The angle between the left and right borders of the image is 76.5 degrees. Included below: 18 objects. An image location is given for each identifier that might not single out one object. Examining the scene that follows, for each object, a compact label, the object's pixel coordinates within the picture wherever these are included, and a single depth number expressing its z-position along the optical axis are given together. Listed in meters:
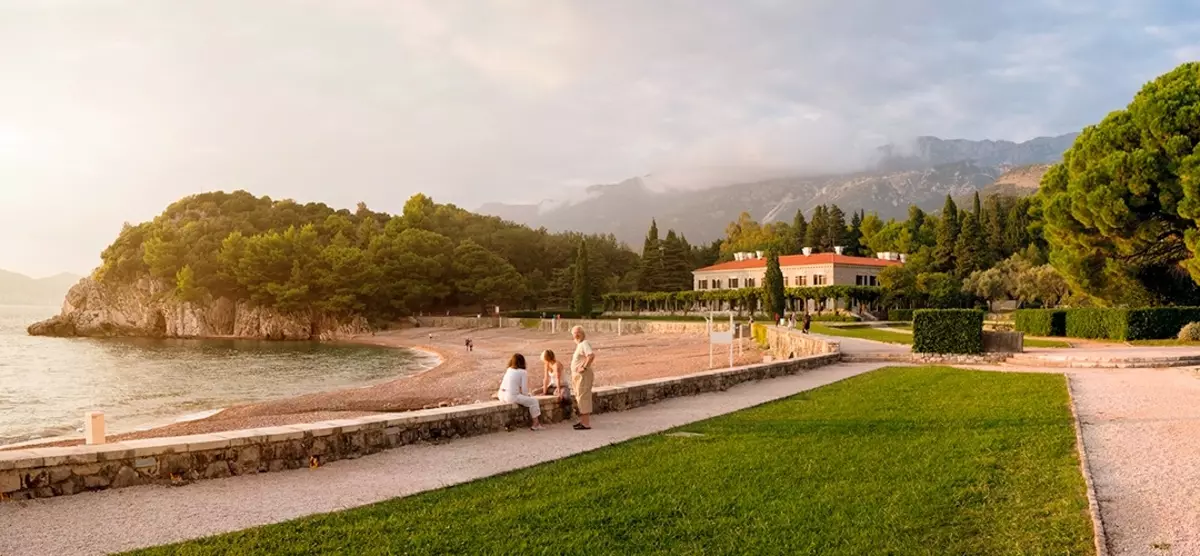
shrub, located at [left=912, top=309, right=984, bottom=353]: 22.23
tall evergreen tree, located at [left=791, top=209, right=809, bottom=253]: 104.31
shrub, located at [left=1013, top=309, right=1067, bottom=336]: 33.97
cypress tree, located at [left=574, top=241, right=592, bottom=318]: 74.06
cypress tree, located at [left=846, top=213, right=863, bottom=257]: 103.29
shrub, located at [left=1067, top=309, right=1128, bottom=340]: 29.36
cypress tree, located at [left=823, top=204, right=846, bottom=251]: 101.44
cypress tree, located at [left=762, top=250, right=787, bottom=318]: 54.19
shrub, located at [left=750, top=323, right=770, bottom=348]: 38.78
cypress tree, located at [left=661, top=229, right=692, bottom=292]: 89.44
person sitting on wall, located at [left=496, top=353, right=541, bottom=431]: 10.66
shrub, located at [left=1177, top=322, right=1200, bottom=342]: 27.14
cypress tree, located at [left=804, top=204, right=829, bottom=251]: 102.56
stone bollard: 8.68
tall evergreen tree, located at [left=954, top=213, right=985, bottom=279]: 74.75
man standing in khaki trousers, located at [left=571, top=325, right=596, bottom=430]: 10.77
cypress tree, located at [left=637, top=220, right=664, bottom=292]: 89.50
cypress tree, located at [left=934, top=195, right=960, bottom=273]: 76.62
